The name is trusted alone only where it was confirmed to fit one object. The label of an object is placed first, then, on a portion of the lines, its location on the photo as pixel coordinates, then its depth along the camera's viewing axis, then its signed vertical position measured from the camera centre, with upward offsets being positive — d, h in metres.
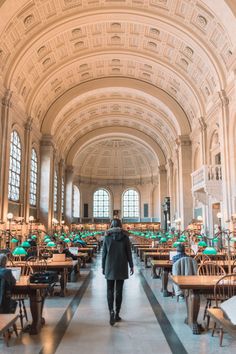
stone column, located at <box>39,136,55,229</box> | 26.62 +3.64
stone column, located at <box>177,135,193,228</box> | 26.06 +3.17
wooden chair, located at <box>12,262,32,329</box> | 5.97 -1.42
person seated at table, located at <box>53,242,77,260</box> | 10.91 -1.06
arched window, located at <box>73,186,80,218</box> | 47.12 +2.60
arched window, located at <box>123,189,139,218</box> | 48.86 +2.32
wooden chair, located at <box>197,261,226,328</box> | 5.79 -1.31
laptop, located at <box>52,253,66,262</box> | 9.60 -1.10
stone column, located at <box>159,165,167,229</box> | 38.46 +4.04
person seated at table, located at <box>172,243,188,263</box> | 7.73 -0.76
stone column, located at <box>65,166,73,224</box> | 38.12 +2.97
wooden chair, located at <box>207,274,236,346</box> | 5.45 -1.20
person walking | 6.35 -0.78
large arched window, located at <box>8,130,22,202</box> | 20.66 +3.35
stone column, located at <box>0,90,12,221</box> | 17.78 +3.86
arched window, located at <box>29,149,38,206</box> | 25.33 +3.33
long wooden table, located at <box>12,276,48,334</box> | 5.73 -1.36
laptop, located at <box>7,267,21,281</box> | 6.22 -0.99
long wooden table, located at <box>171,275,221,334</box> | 5.57 -1.23
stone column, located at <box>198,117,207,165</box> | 22.73 +5.59
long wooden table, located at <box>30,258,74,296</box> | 8.70 -1.25
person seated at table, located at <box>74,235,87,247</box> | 17.71 -1.23
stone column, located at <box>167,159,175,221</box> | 33.62 +3.77
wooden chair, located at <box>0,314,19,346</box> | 3.39 -1.10
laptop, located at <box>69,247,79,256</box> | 12.76 -1.16
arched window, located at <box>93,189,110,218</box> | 49.06 +2.48
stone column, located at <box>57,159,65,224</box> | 33.62 +3.56
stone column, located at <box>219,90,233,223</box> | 16.95 +3.27
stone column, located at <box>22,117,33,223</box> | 22.44 +3.76
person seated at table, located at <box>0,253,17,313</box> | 5.30 -1.10
